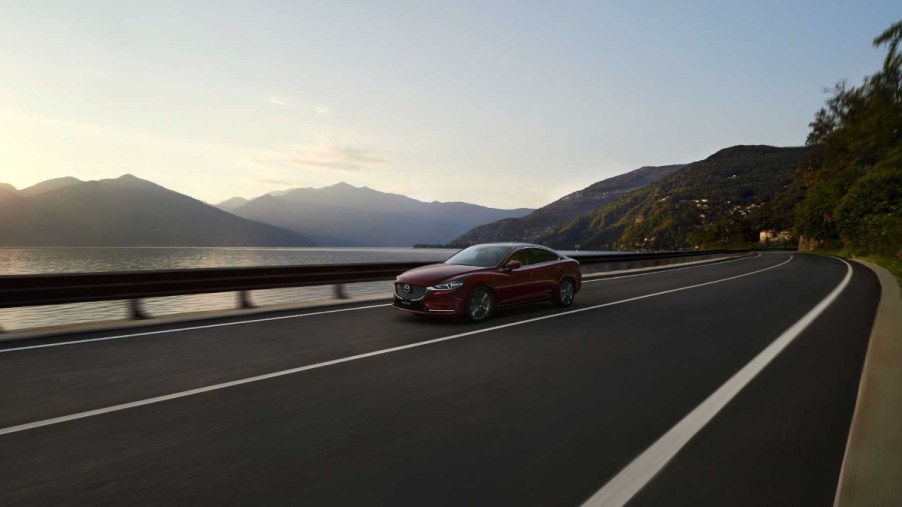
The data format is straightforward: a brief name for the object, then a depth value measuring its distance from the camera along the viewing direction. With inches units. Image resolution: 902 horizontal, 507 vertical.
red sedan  381.4
